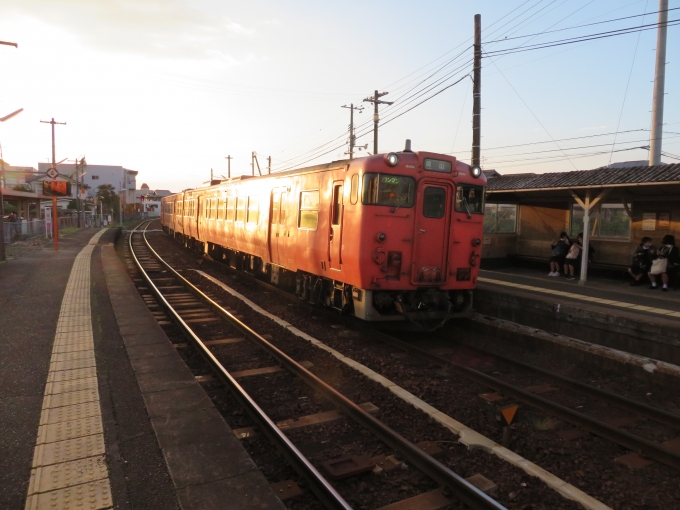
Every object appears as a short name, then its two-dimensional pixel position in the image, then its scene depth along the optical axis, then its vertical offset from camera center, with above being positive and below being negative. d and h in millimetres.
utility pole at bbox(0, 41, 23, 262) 16109 -853
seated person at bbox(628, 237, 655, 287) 11438 -684
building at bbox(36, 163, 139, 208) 84562 +6174
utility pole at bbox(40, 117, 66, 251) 21094 -538
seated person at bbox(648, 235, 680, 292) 10703 -672
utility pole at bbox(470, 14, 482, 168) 13938 +3596
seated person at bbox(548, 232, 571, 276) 13062 -701
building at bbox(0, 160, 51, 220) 29844 +889
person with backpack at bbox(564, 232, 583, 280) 12641 -753
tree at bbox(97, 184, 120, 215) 60538 +1483
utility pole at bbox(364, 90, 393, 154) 22641 +5183
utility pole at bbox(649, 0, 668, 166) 16672 +4714
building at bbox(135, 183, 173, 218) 86350 +1418
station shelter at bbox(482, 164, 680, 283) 11078 +411
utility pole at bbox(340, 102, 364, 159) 26922 +4597
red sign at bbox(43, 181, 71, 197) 21656 +952
